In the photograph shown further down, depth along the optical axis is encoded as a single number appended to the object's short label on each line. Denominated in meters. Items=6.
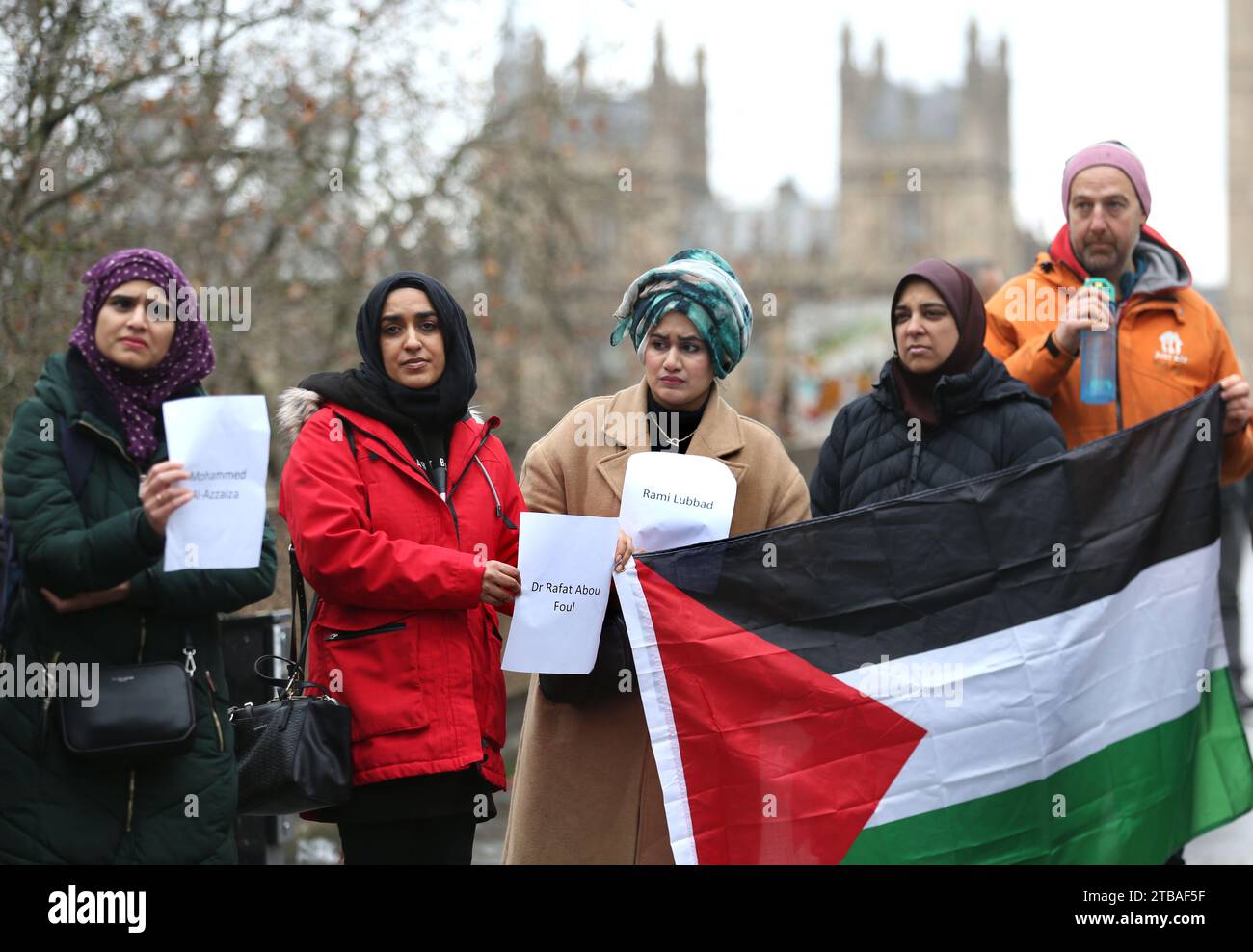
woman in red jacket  4.21
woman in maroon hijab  5.00
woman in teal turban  4.65
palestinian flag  4.60
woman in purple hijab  4.00
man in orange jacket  5.45
